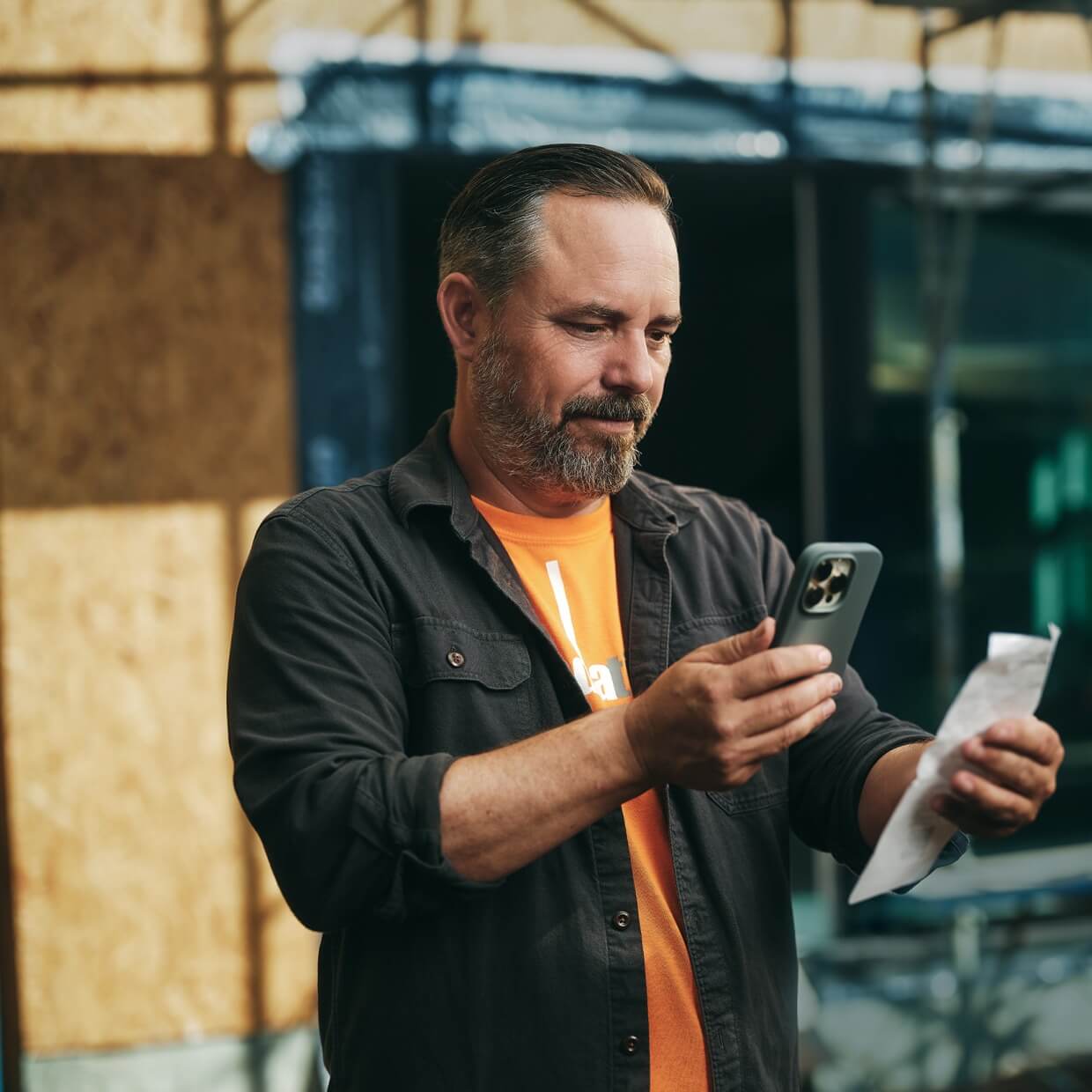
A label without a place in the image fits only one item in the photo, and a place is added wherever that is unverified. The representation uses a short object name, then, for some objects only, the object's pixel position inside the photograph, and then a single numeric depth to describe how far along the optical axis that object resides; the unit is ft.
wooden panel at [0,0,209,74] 13.47
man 4.81
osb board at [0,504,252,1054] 13.56
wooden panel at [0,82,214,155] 13.52
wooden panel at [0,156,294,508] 13.56
